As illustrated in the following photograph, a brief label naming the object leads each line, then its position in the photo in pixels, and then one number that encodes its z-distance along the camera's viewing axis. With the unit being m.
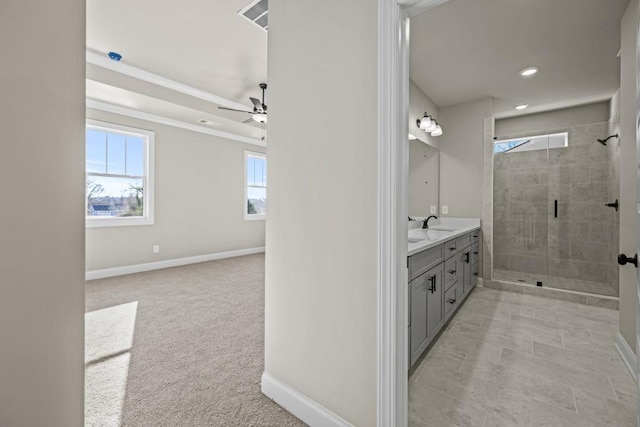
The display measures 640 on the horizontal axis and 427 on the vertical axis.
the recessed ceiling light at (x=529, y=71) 3.06
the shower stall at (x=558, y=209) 3.75
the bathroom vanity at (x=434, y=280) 1.89
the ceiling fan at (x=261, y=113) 3.75
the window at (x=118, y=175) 4.28
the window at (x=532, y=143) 4.05
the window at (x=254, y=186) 6.47
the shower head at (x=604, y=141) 3.65
